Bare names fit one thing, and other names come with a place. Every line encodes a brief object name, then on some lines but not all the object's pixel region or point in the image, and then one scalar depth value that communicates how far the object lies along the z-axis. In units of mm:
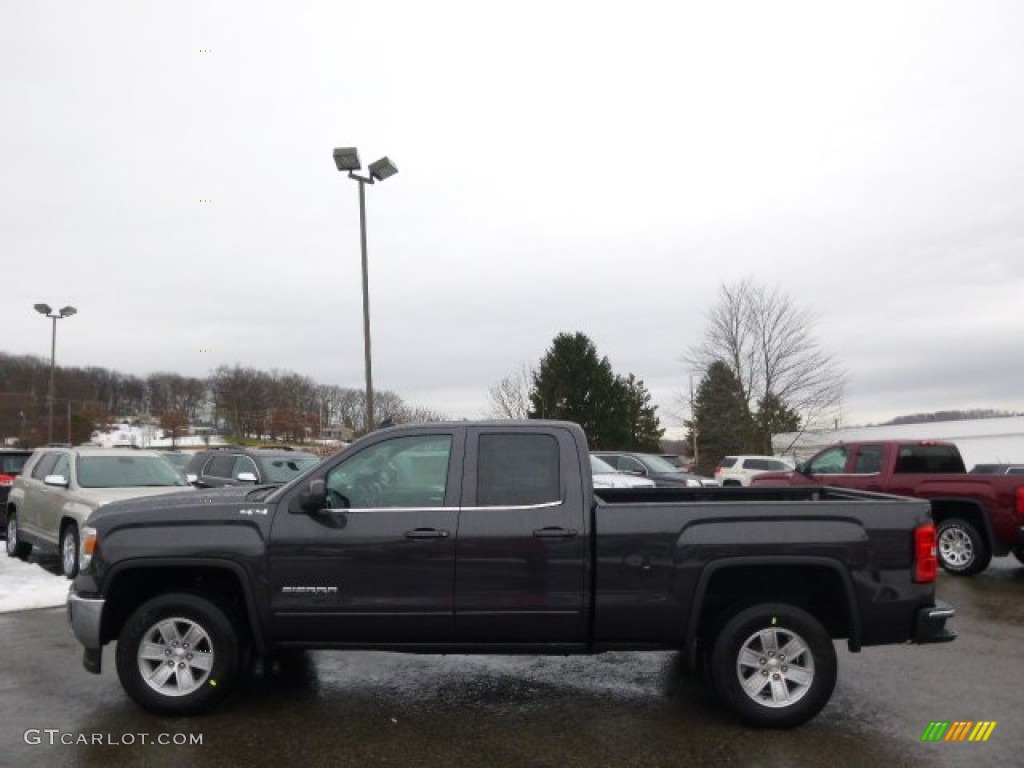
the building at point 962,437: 39312
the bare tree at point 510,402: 54222
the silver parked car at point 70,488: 9883
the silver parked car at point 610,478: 14831
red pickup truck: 10242
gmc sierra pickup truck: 4867
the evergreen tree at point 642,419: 62062
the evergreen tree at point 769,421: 44719
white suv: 28516
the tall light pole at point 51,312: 34500
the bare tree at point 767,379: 44281
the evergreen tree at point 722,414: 45125
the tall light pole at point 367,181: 13960
